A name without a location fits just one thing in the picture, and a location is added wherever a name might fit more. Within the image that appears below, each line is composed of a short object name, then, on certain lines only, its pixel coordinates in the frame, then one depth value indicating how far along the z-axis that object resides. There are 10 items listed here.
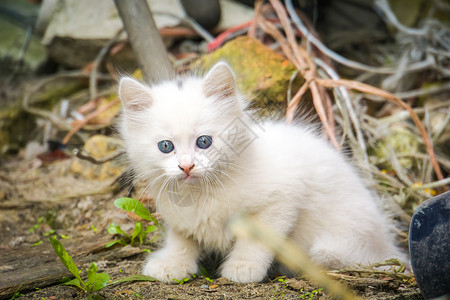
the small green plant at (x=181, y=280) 2.16
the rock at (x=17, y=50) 4.88
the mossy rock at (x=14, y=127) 4.29
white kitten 2.10
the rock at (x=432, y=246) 1.61
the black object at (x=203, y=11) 4.20
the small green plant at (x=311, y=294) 1.90
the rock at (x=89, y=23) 4.38
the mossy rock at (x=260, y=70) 2.93
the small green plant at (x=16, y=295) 1.94
